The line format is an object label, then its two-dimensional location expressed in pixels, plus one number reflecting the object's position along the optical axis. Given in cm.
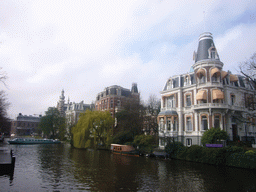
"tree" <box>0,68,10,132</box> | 3793
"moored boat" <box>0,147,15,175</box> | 1806
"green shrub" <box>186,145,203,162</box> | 2972
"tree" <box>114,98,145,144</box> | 4697
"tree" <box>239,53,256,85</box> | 2529
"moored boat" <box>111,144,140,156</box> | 3771
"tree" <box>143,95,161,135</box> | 4844
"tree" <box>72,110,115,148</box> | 4781
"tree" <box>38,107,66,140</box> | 8119
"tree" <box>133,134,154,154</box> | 3731
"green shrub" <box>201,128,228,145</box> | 3172
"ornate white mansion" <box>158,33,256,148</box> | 3572
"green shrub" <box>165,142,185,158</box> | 3298
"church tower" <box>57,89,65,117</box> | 11000
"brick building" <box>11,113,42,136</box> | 13625
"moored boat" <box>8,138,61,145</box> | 6276
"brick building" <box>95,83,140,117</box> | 6657
